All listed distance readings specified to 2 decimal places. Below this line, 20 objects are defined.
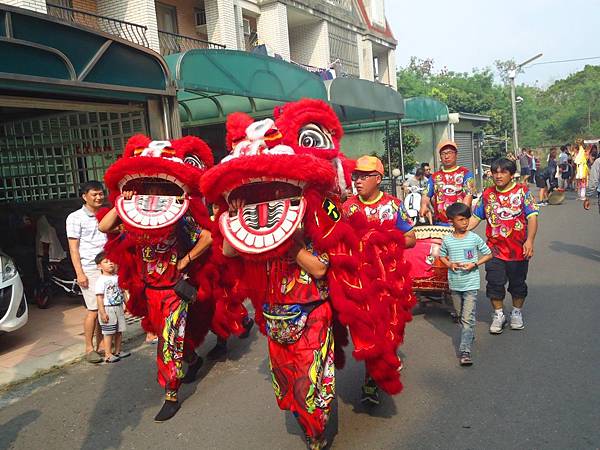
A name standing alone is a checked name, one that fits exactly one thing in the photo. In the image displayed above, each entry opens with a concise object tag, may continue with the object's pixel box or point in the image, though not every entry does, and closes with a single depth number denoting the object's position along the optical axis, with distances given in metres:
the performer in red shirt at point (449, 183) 6.24
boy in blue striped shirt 4.74
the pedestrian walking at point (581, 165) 15.79
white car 5.75
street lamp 26.52
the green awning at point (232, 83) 7.70
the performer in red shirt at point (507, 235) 5.13
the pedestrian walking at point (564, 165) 18.50
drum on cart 5.83
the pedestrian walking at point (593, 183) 8.23
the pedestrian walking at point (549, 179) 17.55
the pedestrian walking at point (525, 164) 20.59
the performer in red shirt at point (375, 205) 3.79
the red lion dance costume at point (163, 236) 3.76
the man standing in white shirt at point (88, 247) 5.43
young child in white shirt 5.23
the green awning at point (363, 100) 12.00
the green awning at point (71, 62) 5.38
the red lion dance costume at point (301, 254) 2.66
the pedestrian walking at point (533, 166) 21.57
